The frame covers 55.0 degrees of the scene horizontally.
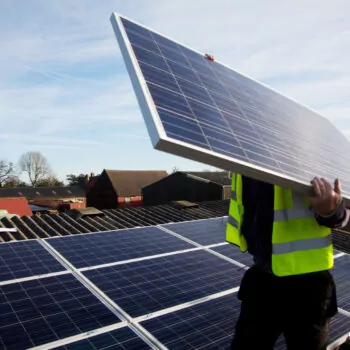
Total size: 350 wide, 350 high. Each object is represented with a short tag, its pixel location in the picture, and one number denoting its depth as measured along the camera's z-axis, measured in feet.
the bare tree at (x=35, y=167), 258.57
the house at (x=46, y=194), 192.65
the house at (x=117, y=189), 159.75
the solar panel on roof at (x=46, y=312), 13.87
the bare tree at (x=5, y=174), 247.54
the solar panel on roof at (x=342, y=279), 19.20
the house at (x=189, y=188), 124.36
